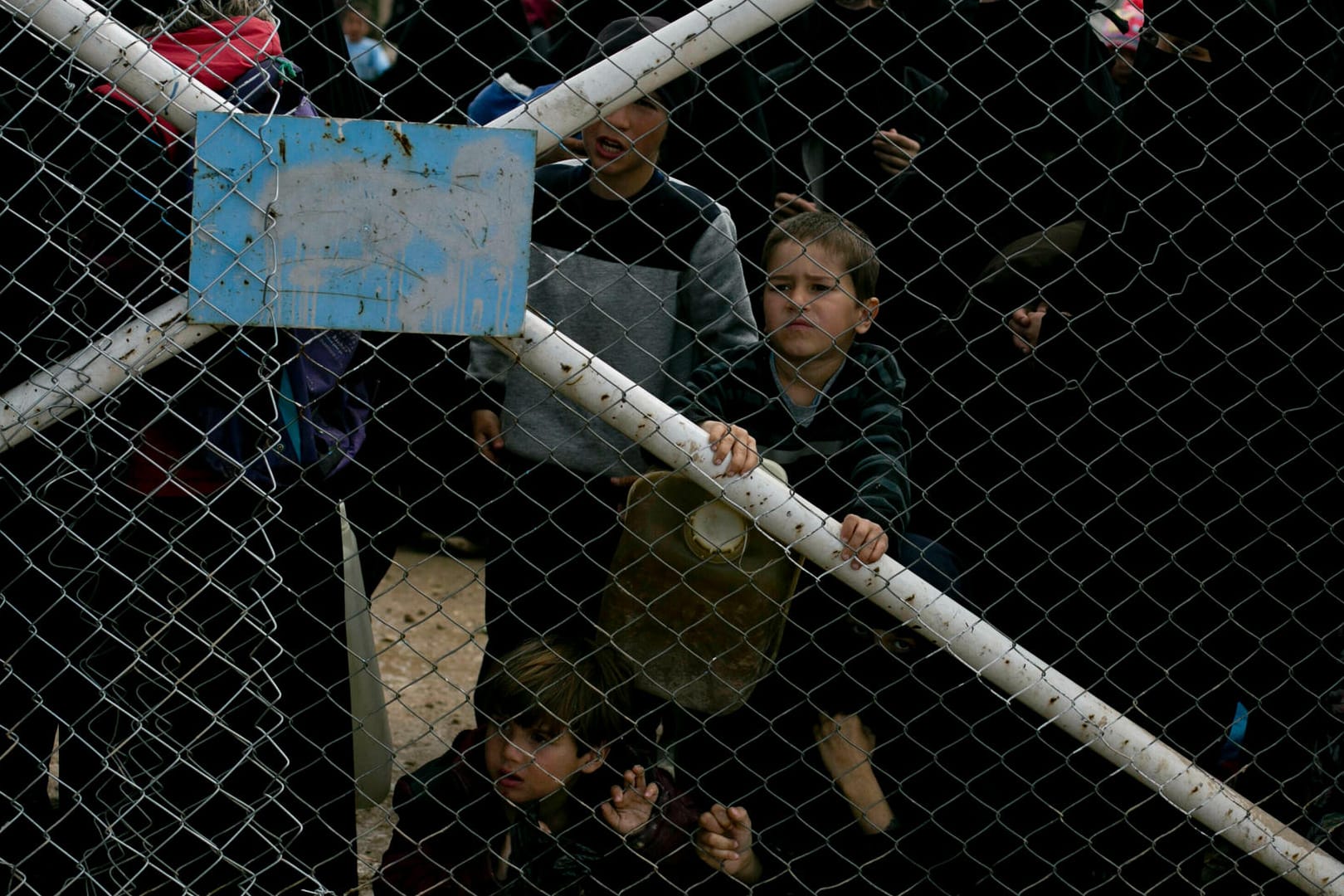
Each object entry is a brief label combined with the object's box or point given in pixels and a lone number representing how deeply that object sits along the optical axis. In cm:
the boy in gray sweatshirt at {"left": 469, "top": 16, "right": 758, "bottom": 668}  510
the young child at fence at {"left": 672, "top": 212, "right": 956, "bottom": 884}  476
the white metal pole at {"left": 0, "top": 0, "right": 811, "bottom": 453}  397
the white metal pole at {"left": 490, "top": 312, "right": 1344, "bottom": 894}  408
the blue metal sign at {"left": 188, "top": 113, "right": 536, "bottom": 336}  373
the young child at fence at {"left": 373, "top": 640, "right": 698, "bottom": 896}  482
